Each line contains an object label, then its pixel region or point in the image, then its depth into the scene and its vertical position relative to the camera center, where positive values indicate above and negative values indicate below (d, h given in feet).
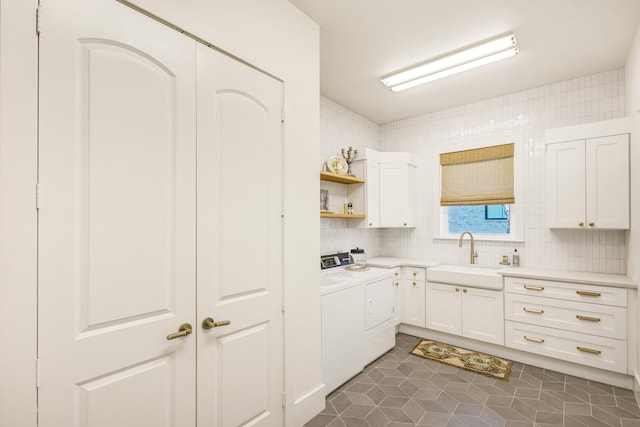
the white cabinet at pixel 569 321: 8.60 -3.35
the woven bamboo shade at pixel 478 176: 12.08 +1.58
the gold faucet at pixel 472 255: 12.62 -1.75
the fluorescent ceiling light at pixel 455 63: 8.58 +4.76
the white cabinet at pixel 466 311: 10.58 -3.67
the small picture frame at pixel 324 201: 11.89 +0.51
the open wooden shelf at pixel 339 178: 11.21 +1.41
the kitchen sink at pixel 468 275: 10.60 -2.31
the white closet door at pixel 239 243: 5.29 -0.56
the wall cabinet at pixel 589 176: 9.01 +1.19
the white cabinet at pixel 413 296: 12.33 -3.45
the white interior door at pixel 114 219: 3.74 -0.06
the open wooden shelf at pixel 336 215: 10.84 -0.06
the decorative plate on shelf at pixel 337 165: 11.99 +1.97
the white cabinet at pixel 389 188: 13.15 +1.14
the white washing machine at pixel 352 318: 8.30 -3.28
